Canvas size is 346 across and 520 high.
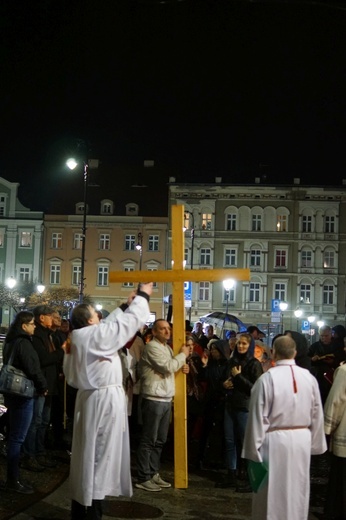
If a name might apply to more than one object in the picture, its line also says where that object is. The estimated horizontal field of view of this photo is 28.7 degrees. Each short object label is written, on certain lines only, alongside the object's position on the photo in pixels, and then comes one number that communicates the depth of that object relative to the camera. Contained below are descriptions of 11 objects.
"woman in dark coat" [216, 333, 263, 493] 9.02
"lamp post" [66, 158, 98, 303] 20.94
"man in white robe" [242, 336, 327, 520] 6.11
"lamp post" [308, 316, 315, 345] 56.92
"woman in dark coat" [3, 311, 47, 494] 7.80
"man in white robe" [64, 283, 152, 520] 6.20
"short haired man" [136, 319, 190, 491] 8.45
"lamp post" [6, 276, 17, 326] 34.75
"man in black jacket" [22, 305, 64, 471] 9.12
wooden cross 8.11
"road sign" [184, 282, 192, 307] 21.48
